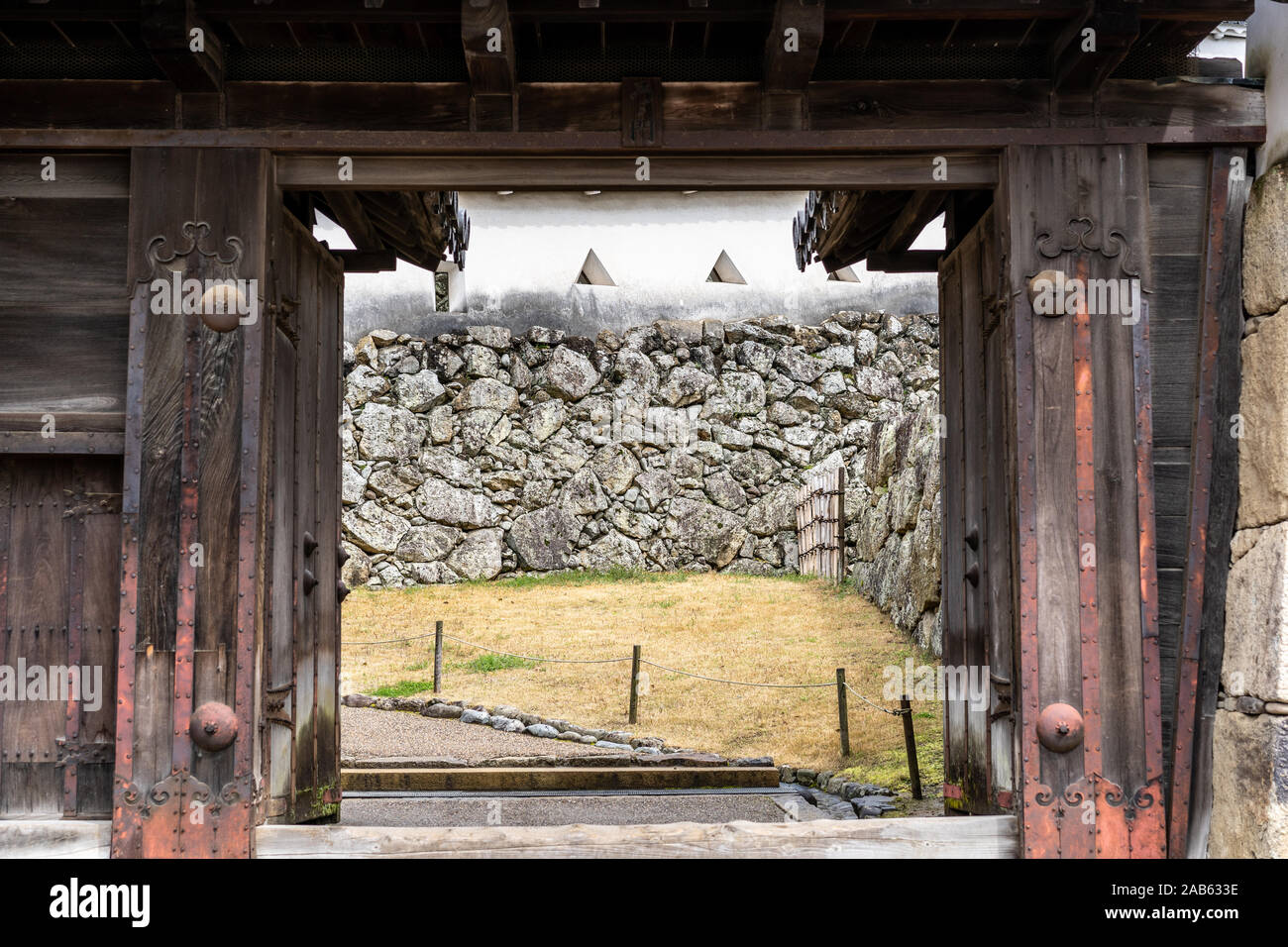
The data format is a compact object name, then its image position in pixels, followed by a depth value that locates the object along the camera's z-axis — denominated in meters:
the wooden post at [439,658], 12.70
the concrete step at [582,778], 8.76
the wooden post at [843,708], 9.66
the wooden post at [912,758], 7.93
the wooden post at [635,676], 11.20
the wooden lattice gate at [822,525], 16.41
